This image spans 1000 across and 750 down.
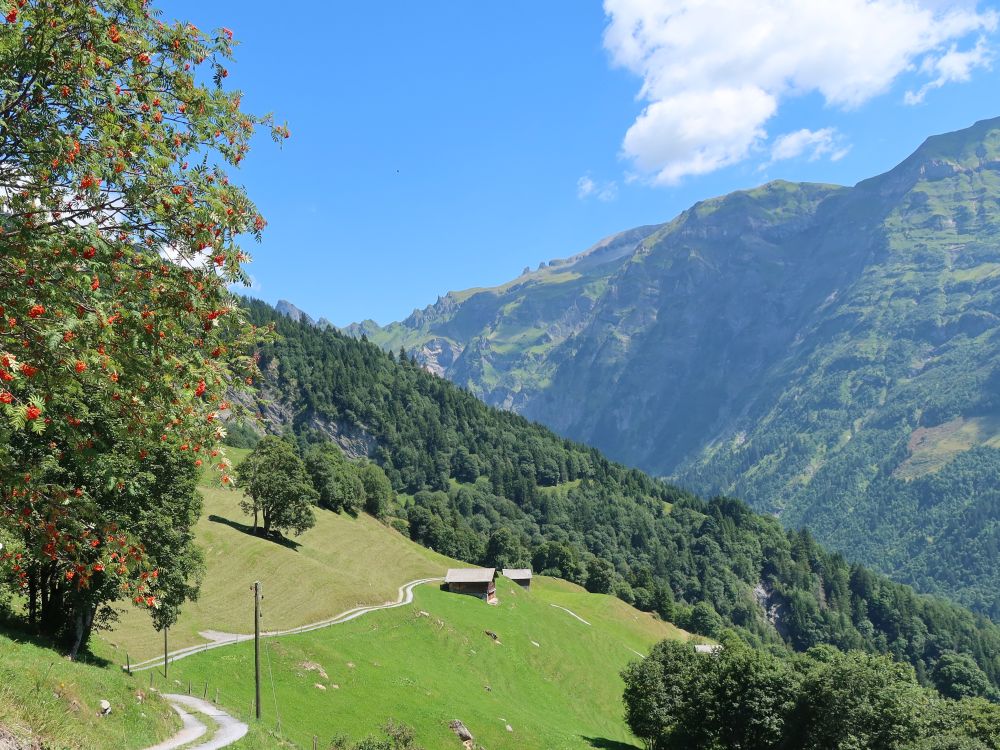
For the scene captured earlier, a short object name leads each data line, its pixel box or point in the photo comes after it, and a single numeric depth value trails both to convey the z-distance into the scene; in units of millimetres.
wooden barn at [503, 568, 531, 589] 150500
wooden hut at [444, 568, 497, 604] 115625
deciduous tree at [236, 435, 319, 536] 100562
